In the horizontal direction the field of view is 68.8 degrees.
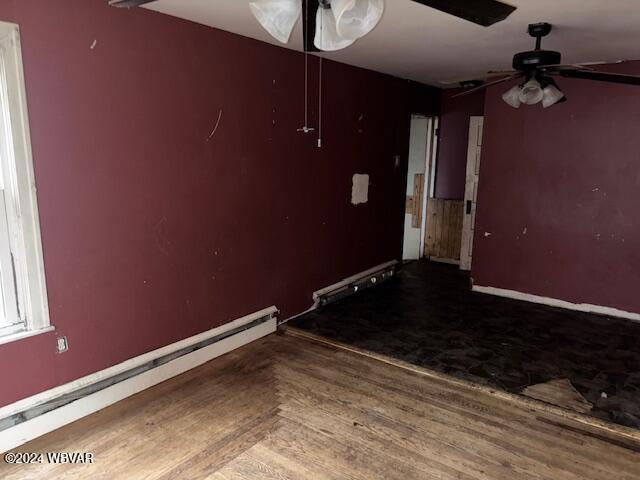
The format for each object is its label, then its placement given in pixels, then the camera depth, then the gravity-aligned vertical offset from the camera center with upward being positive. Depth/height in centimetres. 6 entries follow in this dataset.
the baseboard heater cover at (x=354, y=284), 466 -139
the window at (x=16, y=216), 232 -34
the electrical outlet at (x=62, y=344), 265 -109
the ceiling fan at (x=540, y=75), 271 +50
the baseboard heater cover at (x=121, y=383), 252 -143
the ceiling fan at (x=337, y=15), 160 +50
